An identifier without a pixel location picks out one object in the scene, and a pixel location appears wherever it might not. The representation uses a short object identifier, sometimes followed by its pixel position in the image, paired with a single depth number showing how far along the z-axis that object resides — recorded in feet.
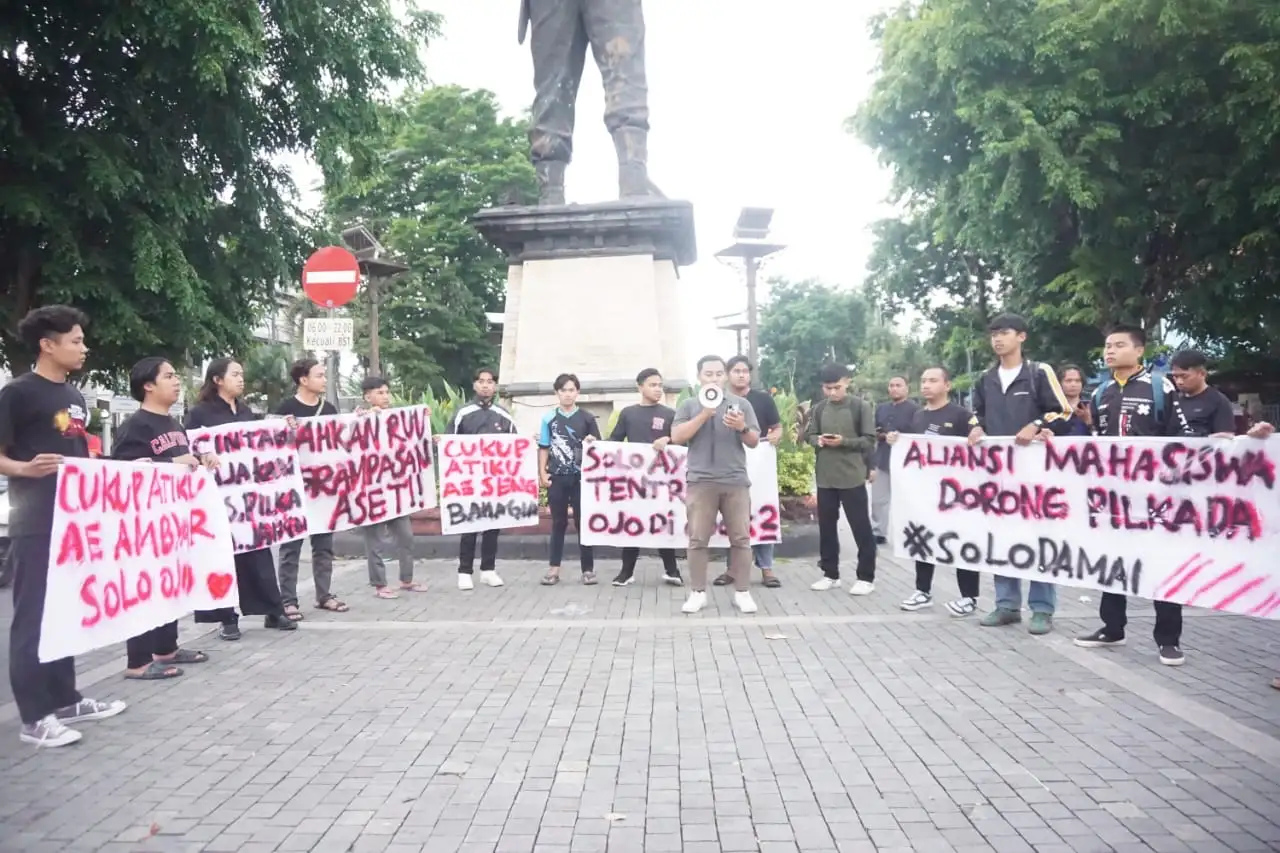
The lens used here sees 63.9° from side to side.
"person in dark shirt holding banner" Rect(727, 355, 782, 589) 28.30
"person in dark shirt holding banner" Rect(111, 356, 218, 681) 19.61
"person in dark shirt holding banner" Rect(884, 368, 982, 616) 25.17
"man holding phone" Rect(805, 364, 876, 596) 27.68
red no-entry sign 35.99
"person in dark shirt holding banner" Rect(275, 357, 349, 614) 25.67
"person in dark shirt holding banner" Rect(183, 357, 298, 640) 23.63
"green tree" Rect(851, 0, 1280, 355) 68.69
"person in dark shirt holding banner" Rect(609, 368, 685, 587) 30.04
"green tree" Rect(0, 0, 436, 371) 43.04
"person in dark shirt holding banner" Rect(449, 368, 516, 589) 30.01
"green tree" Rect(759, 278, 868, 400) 233.96
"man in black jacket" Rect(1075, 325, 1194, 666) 20.39
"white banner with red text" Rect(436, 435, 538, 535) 30.86
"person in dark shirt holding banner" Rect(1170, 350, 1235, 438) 19.62
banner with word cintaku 24.03
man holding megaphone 24.81
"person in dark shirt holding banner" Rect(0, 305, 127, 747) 15.72
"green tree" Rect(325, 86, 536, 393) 112.88
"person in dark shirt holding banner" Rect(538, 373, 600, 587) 30.07
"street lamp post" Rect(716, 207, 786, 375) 49.93
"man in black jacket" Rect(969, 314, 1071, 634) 22.72
